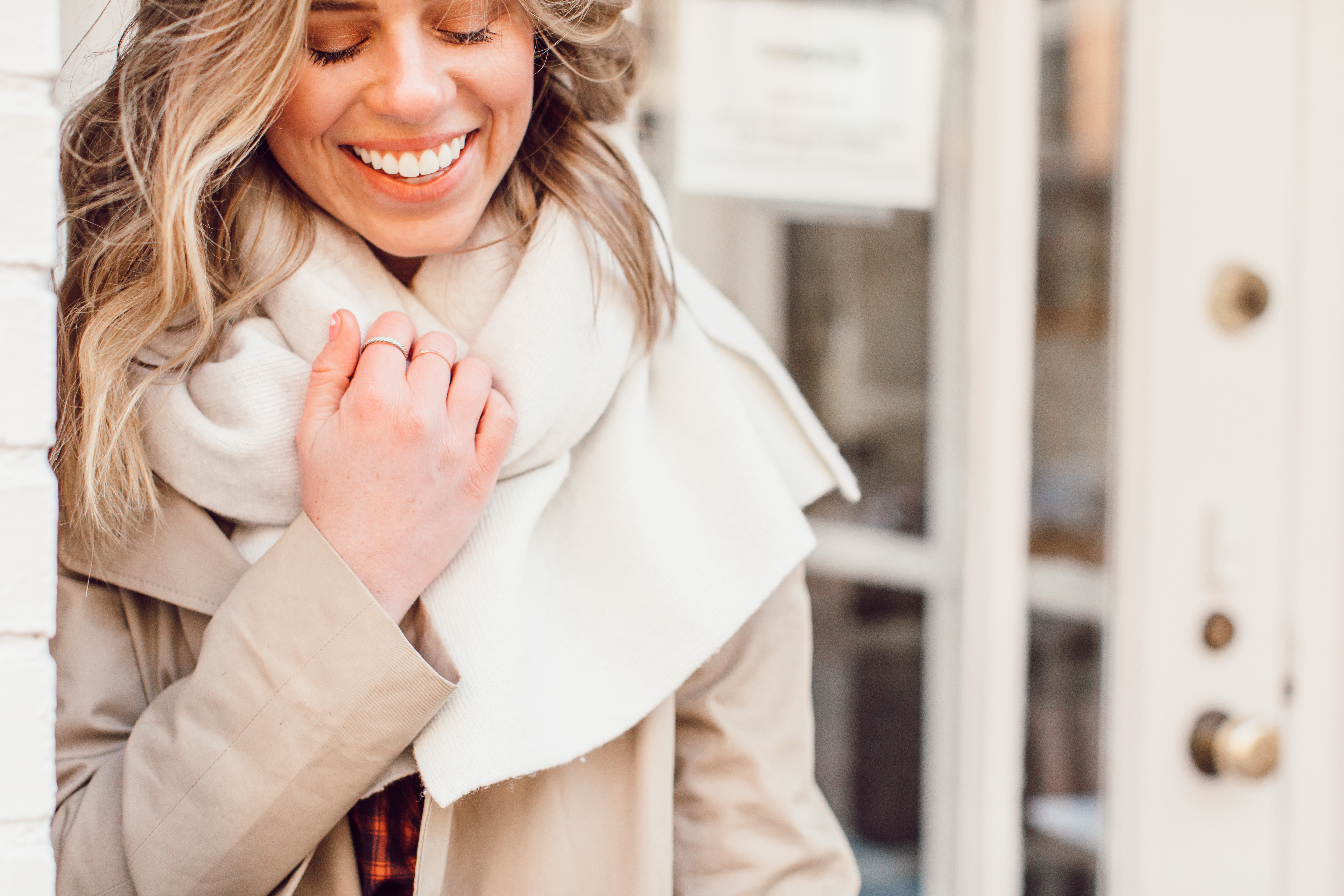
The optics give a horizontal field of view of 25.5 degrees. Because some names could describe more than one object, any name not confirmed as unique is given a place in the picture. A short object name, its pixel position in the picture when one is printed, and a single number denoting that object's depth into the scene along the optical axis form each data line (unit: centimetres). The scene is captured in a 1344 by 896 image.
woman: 148
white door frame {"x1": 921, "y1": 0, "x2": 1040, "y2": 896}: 203
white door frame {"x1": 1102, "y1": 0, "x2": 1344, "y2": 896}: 201
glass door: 204
